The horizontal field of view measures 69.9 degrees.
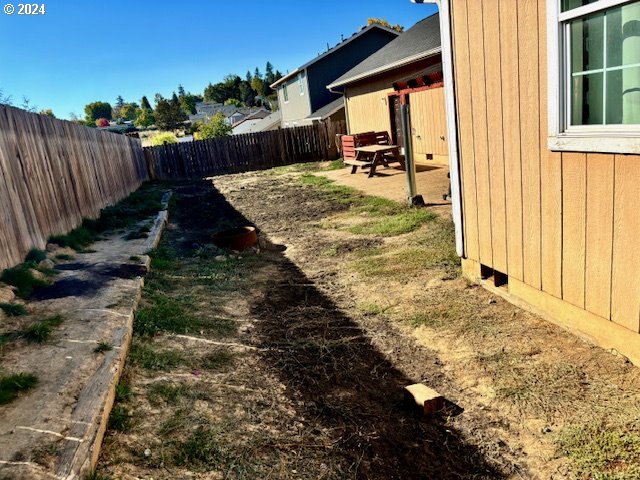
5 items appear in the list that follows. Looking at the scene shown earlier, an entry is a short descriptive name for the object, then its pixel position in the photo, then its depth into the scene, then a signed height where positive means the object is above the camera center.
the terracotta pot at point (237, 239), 6.76 -1.27
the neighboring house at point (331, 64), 25.36 +4.12
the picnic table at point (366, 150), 14.19 -0.46
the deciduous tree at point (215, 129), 49.38 +2.59
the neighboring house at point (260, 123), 41.19 +2.63
